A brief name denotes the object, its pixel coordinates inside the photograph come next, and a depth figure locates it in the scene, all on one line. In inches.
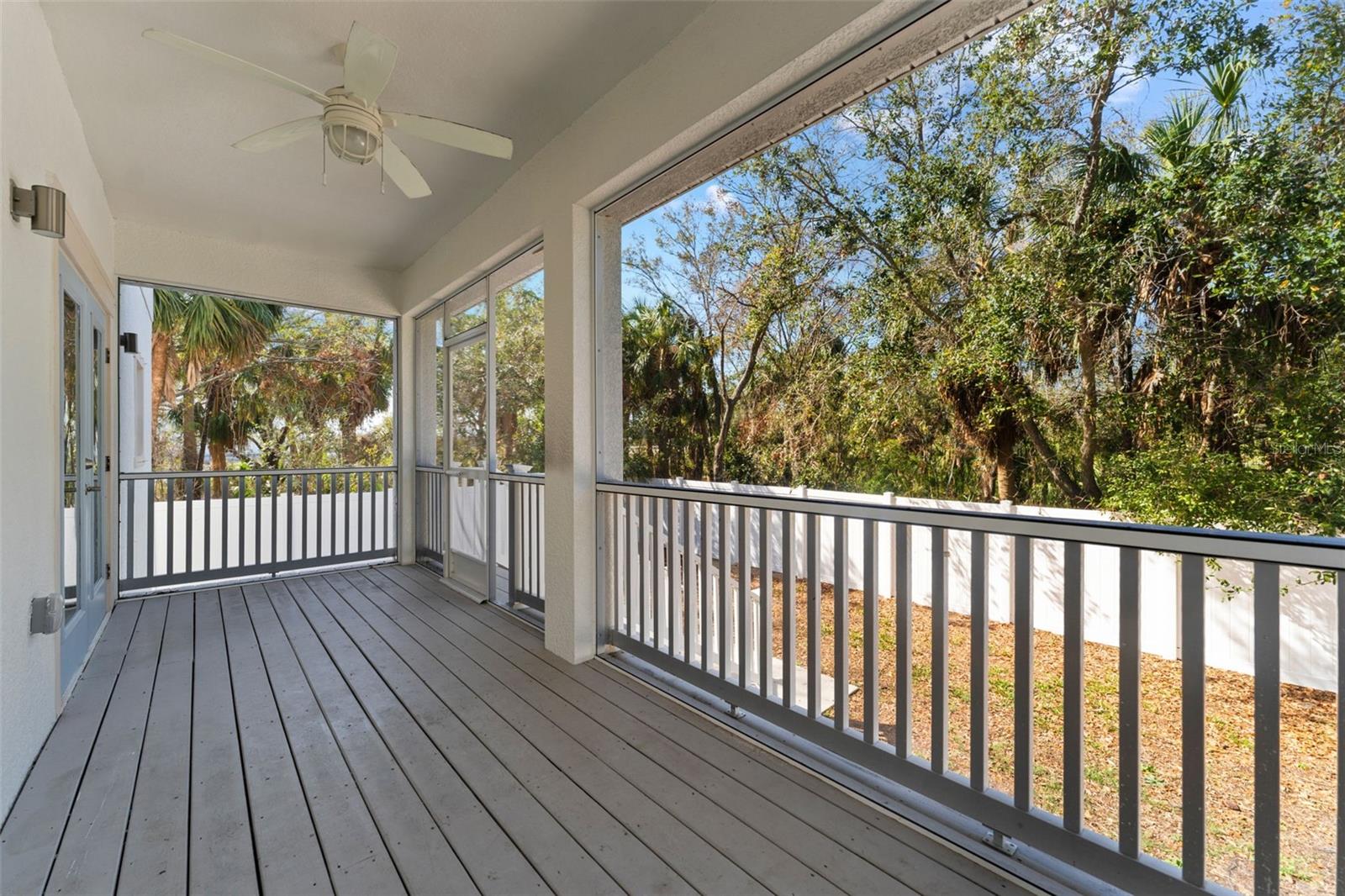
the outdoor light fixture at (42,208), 75.7
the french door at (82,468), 106.7
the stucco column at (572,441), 116.1
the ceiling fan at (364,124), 77.8
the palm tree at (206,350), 266.2
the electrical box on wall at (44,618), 80.6
